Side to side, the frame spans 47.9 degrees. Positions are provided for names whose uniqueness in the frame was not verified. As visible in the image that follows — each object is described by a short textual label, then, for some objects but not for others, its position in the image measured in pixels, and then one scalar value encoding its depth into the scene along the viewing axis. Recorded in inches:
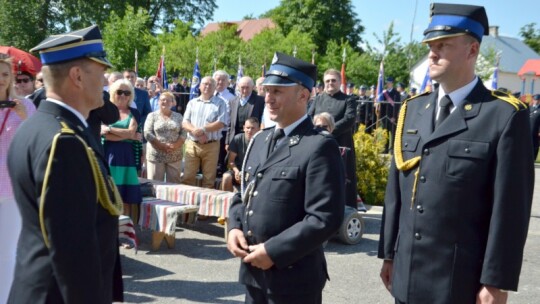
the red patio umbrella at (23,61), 238.4
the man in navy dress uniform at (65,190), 87.3
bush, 397.1
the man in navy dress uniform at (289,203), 117.6
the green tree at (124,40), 991.0
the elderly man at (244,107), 376.2
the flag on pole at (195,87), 664.4
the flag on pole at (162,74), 759.9
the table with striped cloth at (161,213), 278.4
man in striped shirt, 353.7
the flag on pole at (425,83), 552.4
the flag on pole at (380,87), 729.6
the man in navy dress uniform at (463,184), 104.1
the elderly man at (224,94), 373.6
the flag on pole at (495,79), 657.6
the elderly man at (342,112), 333.4
